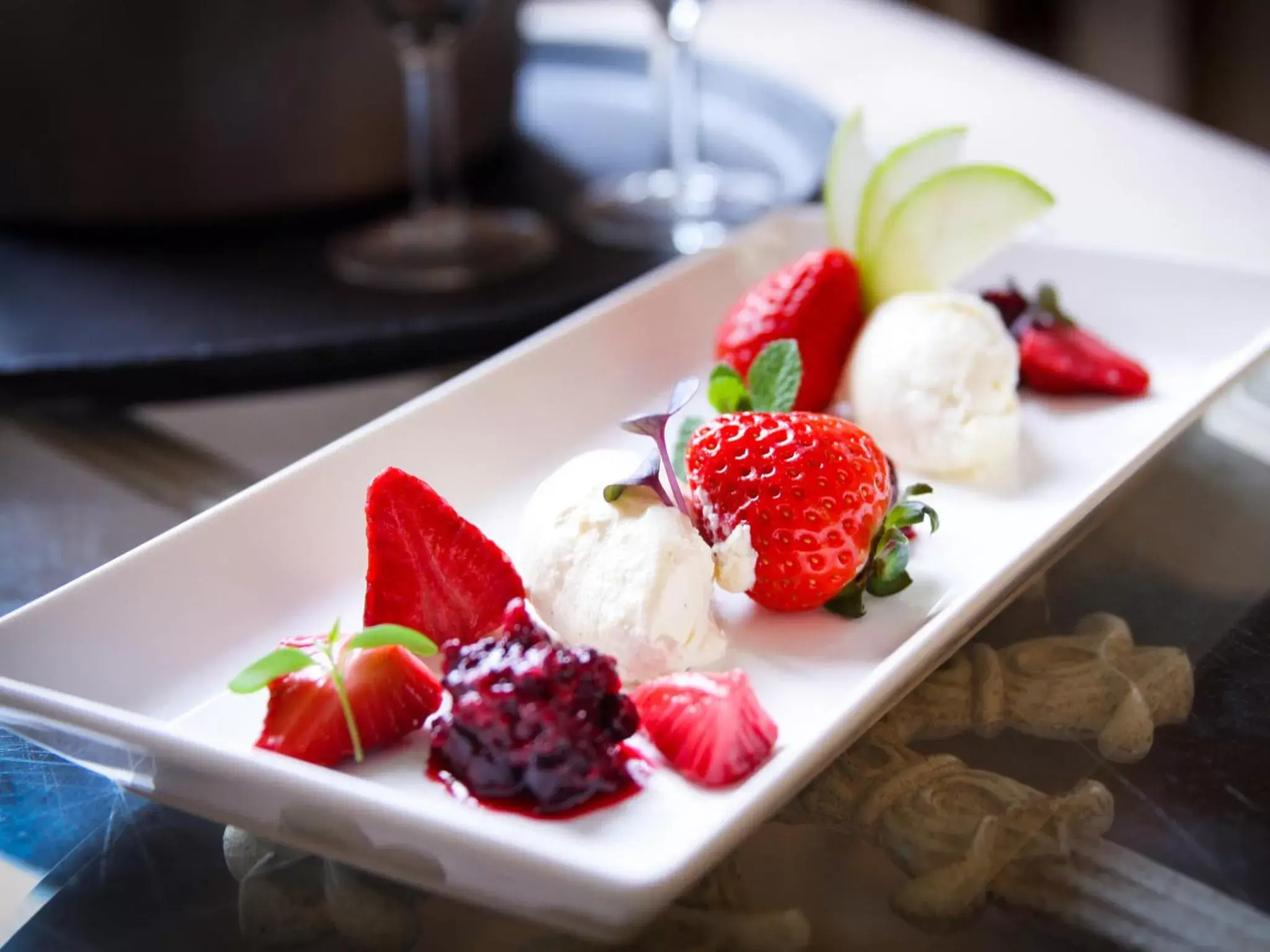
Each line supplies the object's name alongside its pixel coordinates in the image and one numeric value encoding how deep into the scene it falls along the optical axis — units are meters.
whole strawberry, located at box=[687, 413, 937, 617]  0.40
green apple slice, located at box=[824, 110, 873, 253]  0.53
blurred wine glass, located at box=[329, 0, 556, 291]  0.58
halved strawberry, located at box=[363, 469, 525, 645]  0.39
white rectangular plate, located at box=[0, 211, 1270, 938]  0.33
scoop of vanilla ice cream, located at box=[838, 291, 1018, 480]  0.46
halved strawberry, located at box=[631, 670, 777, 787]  0.35
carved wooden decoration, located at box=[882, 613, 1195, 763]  0.37
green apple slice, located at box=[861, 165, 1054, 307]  0.51
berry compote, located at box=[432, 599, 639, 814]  0.35
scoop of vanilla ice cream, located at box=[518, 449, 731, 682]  0.39
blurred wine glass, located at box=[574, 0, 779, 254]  0.62
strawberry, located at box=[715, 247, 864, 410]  0.49
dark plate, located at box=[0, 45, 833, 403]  0.53
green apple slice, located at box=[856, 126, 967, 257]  0.52
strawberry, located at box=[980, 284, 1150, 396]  0.50
